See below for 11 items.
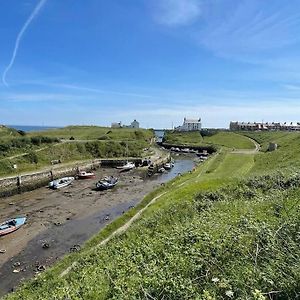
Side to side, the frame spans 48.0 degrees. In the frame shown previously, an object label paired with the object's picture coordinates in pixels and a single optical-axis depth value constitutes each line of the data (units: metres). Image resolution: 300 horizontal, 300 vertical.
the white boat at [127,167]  65.24
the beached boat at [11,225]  27.70
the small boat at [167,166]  68.22
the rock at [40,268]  20.99
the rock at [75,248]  23.59
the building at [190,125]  187.38
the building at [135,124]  178.75
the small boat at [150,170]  61.24
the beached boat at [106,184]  46.91
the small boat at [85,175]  55.88
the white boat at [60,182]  47.62
